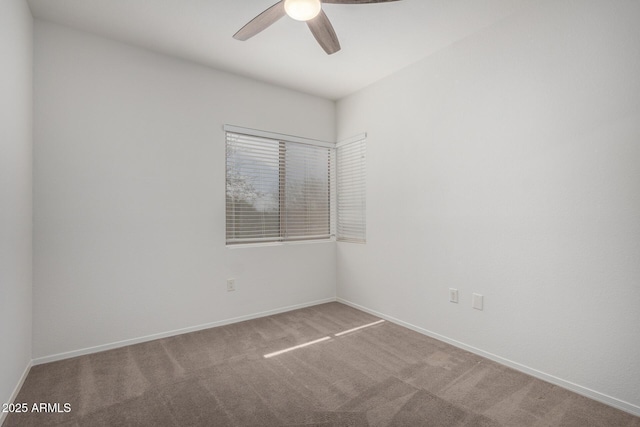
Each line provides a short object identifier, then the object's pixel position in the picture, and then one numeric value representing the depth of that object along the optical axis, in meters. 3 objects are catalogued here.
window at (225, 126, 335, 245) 3.40
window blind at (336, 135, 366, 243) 3.80
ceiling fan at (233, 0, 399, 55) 1.84
